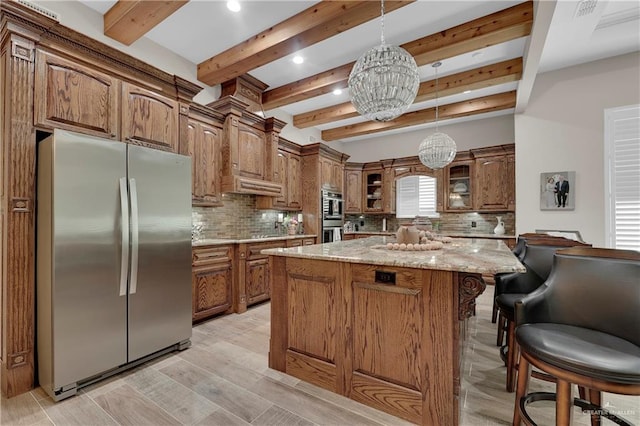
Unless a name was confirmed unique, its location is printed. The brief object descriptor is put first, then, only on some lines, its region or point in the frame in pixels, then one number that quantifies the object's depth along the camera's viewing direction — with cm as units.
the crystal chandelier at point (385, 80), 211
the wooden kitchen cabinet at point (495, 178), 536
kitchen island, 160
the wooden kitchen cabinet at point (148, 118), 259
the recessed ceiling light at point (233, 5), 272
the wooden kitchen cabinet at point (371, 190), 693
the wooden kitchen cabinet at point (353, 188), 695
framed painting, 418
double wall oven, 558
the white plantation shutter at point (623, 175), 392
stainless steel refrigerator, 193
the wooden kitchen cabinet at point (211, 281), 326
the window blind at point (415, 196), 642
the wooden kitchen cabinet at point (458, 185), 585
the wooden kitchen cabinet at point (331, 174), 566
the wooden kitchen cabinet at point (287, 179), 483
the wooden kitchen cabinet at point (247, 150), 396
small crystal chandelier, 412
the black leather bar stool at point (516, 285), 198
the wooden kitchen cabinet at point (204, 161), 361
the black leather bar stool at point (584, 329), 113
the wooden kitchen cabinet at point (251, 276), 375
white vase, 544
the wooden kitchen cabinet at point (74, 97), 211
